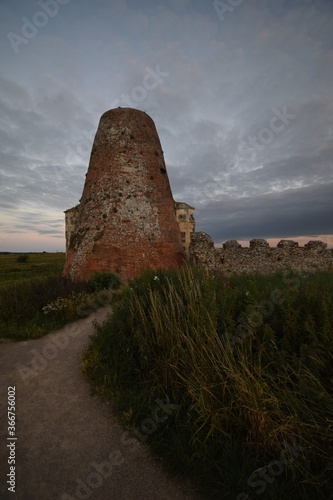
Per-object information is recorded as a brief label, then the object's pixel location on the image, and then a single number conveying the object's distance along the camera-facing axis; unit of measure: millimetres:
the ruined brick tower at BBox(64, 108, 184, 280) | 12375
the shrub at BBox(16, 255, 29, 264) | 65638
